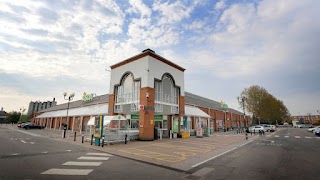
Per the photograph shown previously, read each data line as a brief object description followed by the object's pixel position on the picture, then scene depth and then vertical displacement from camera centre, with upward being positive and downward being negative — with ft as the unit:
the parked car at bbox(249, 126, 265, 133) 136.48 -6.45
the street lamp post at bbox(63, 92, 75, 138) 88.04 +10.45
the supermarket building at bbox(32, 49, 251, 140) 77.20 +9.46
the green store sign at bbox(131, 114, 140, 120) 79.77 +0.94
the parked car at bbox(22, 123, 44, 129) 149.13 -6.79
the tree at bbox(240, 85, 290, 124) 198.08 +18.13
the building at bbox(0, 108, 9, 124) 343.01 +0.44
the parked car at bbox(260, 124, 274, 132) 155.69 -7.27
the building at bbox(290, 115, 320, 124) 500.57 +7.05
